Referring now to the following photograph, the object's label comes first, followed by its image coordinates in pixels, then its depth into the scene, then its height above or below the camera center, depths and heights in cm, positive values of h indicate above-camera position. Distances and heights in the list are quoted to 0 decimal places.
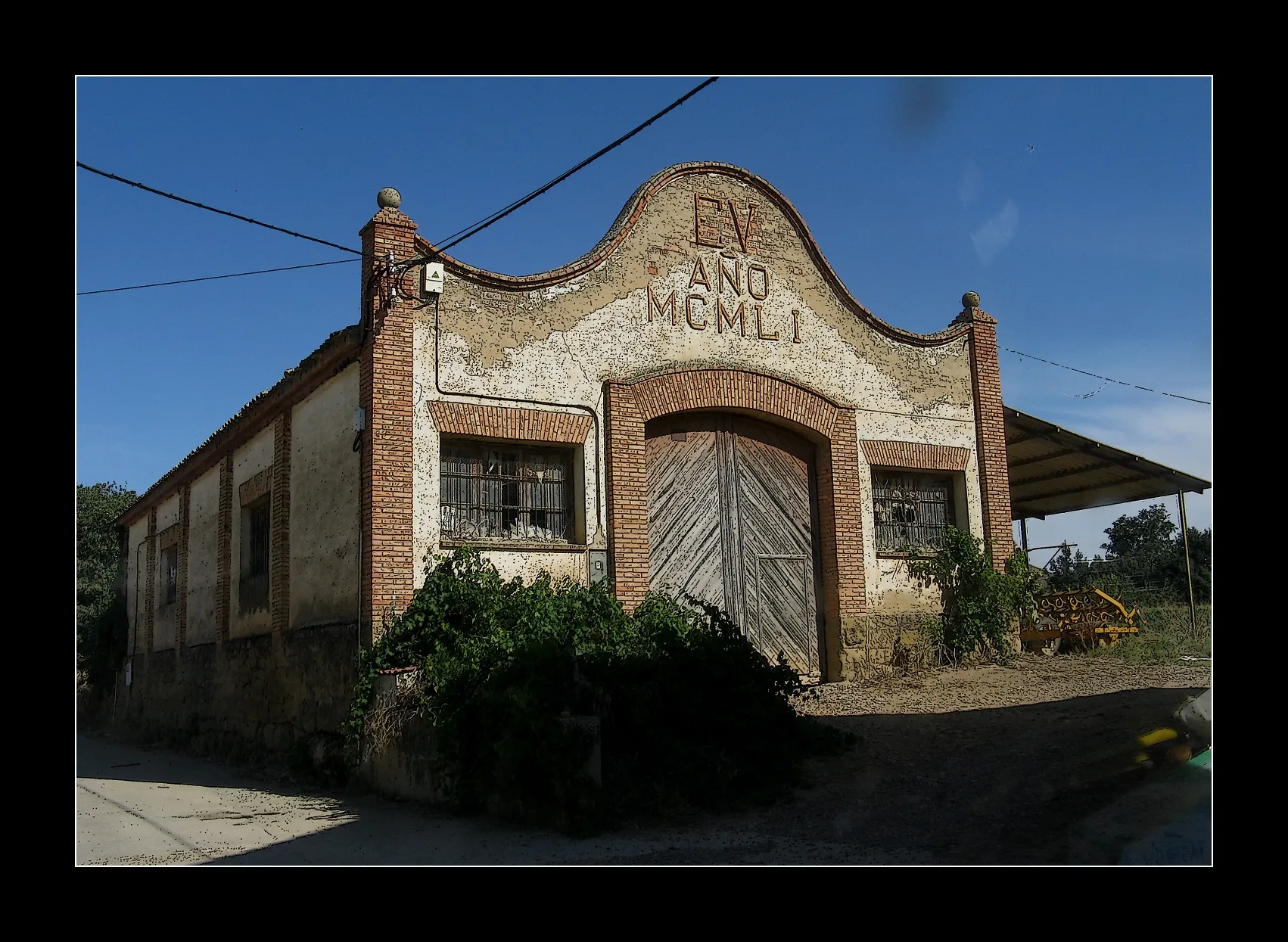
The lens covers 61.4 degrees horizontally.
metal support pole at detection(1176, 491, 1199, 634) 1570 +68
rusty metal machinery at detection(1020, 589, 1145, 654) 1466 -60
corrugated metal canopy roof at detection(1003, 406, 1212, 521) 1584 +164
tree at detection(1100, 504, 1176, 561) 4532 +191
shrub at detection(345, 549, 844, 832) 835 -95
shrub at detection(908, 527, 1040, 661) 1404 -18
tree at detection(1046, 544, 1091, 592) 2694 +19
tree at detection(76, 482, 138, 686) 2281 +50
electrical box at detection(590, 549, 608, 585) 1187 +27
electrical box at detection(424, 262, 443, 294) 1138 +332
